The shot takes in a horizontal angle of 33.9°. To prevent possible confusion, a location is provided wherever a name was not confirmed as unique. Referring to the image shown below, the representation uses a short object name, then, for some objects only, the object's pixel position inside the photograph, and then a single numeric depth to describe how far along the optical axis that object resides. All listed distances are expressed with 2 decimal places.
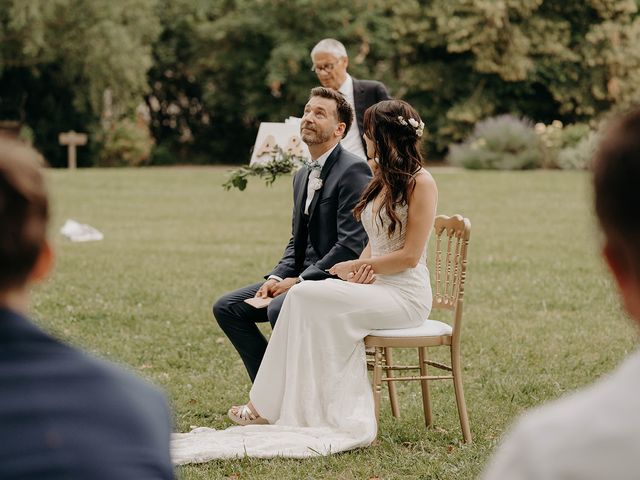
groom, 5.66
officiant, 7.91
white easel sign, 6.39
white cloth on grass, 13.95
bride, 5.15
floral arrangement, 6.32
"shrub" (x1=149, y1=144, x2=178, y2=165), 31.61
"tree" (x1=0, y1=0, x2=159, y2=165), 26.64
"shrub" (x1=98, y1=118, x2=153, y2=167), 29.91
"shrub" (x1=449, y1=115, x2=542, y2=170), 24.45
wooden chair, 5.09
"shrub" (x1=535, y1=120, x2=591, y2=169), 24.83
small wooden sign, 27.16
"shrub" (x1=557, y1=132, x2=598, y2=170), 23.83
